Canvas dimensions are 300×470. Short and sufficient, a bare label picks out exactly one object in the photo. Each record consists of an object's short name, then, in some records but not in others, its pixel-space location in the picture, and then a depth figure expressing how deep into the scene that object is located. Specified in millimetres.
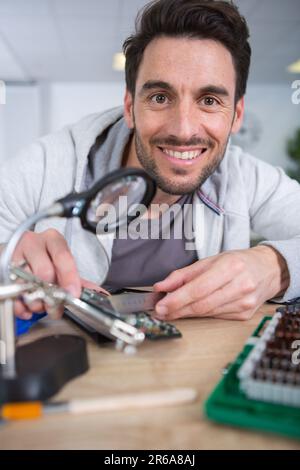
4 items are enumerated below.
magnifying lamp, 466
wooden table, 401
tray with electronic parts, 407
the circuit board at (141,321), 595
